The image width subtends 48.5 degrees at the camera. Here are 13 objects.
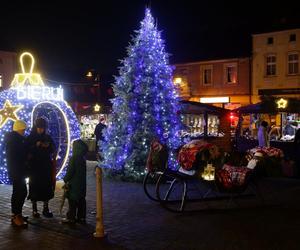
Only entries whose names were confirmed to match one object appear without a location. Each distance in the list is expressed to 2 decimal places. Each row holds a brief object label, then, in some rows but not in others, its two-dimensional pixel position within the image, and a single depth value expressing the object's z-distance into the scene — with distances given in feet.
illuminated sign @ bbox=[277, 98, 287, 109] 42.26
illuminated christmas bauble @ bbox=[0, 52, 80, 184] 24.95
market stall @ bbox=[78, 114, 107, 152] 51.32
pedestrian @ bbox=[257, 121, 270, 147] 34.65
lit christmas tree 27.56
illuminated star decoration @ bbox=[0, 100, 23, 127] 24.88
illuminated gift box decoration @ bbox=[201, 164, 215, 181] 20.55
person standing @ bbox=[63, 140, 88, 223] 16.67
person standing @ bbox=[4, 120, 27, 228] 16.69
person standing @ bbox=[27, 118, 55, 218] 17.50
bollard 14.97
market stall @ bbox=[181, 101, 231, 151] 45.09
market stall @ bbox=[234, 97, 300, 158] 38.84
